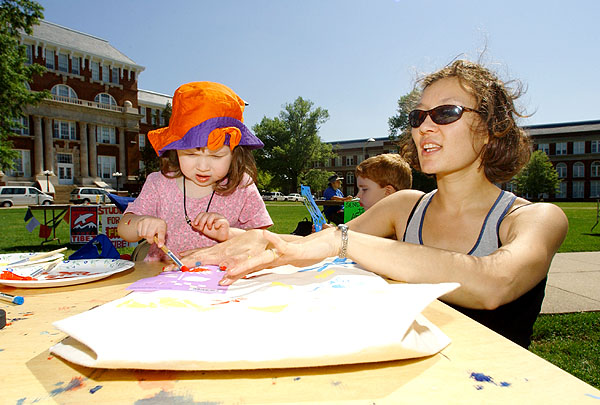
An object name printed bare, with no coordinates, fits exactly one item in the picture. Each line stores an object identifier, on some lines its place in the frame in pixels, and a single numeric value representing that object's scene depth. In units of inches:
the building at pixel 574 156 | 2062.0
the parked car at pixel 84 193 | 1134.4
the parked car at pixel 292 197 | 2049.2
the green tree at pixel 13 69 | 589.9
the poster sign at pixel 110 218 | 304.8
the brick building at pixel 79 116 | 1321.4
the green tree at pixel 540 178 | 1974.7
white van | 1103.6
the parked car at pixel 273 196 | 2211.4
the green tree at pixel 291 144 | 1883.6
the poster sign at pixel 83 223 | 315.7
